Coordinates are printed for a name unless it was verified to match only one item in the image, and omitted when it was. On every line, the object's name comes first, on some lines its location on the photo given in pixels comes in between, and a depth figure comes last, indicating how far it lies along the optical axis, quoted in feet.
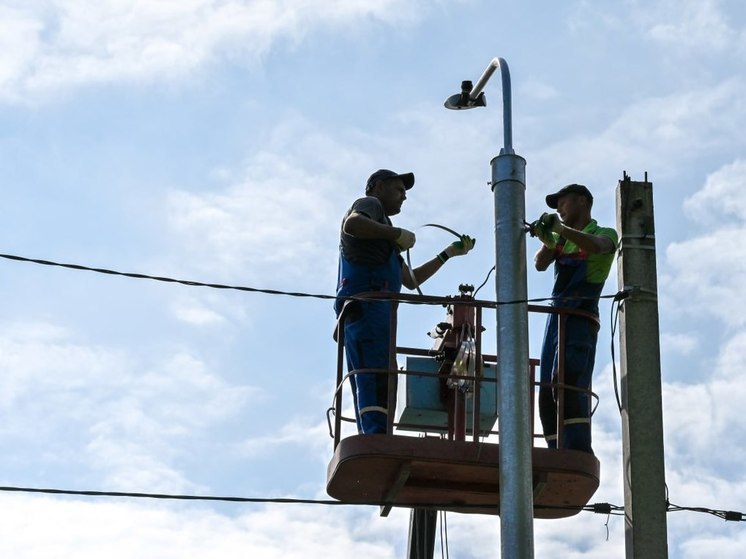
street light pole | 42.17
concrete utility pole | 44.27
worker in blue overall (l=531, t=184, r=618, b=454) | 51.78
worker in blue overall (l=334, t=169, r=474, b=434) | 50.44
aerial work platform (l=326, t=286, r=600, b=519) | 49.41
